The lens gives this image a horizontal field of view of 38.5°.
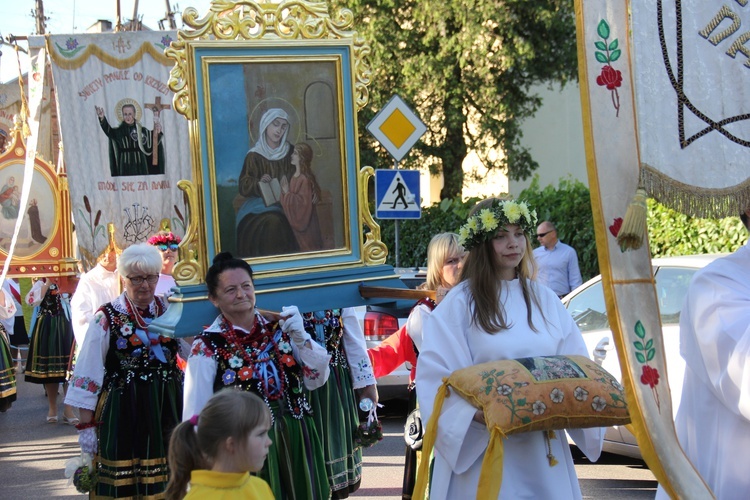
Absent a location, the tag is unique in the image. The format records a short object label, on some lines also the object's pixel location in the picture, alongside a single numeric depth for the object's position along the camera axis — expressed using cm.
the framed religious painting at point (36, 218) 1068
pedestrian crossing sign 1140
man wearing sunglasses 1316
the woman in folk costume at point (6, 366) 1173
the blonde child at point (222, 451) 355
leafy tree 2130
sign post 1115
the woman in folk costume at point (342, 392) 614
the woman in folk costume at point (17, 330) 1370
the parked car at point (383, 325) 1084
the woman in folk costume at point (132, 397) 603
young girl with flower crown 429
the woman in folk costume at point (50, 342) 1244
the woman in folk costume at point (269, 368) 470
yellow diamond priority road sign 1114
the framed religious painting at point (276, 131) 478
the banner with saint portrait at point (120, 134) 857
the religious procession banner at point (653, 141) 307
